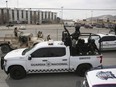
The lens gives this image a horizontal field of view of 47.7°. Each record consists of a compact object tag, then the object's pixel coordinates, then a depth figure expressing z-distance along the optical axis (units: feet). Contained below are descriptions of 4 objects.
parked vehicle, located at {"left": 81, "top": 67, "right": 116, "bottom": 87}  8.05
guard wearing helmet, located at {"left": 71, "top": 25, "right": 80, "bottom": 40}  21.38
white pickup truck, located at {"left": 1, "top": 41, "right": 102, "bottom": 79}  18.69
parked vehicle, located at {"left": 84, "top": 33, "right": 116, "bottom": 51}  32.69
